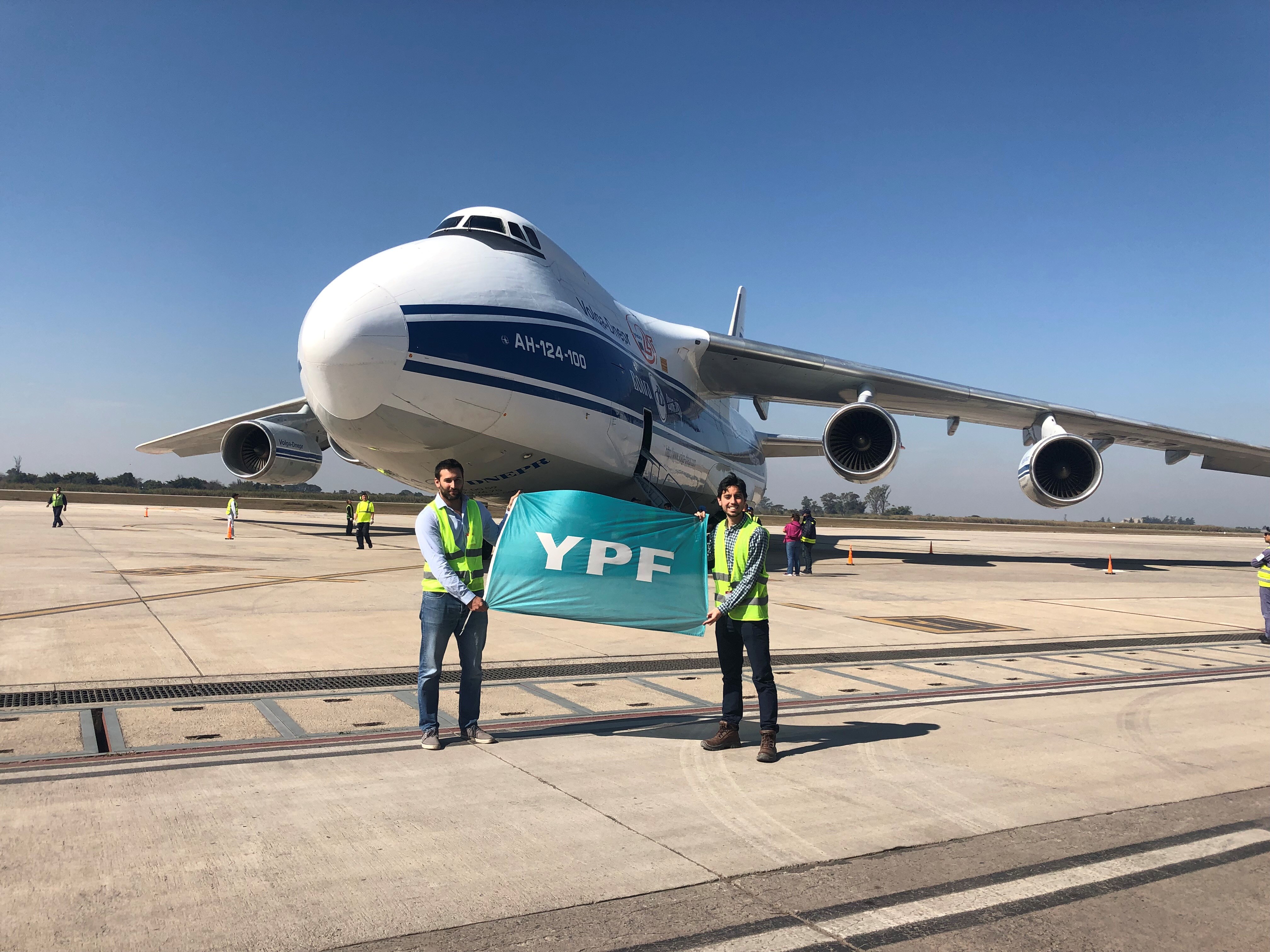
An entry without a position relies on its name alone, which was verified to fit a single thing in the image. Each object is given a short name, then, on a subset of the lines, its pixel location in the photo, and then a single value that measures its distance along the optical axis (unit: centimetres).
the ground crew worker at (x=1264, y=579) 1085
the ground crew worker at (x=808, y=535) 1898
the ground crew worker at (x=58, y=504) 2705
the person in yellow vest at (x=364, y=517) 2150
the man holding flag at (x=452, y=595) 512
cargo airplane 1145
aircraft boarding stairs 1652
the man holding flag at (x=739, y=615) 523
